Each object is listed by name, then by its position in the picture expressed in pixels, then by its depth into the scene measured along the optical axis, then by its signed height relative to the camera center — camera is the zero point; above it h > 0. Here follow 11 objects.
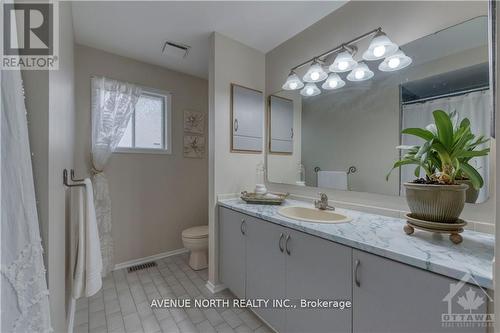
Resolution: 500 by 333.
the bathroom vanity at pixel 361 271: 0.75 -0.49
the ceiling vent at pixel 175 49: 2.23 +1.31
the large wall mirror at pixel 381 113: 1.13 +0.38
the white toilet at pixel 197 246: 2.34 -0.92
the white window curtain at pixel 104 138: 2.22 +0.30
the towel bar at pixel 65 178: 1.23 -0.08
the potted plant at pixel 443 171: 0.96 -0.03
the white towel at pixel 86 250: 1.40 -0.58
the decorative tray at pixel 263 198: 1.86 -0.30
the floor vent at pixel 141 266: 2.39 -1.21
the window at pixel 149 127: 2.54 +0.50
